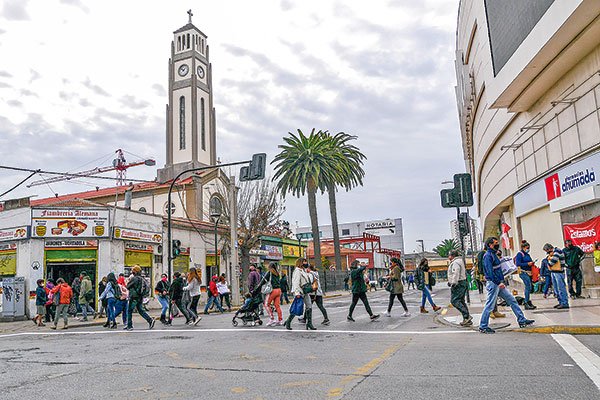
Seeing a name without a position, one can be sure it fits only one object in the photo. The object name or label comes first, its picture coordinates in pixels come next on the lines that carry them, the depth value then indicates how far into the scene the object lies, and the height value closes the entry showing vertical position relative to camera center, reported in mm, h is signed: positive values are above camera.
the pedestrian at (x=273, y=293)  13797 -472
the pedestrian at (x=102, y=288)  19075 -77
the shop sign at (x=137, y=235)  24625 +2409
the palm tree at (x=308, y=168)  41312 +8347
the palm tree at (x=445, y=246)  123919 +4824
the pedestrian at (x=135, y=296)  14758 -333
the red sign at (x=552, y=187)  18109 +2553
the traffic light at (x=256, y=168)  19359 +4044
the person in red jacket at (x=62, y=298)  16344 -313
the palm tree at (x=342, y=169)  42375 +8481
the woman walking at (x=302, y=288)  12359 -344
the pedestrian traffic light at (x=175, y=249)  20234 +1257
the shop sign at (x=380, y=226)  105125 +8588
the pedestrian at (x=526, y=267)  13638 -178
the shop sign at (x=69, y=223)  22891 +2898
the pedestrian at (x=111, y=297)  15992 -342
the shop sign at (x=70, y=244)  22953 +1956
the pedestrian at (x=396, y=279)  14924 -306
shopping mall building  15281 +5345
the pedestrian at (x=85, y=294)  19505 -265
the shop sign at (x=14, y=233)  22672 +2529
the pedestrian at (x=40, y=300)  18094 -360
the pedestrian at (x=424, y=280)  15848 -417
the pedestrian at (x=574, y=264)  14055 -163
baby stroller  13938 -894
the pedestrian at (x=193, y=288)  16141 -238
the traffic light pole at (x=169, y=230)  20147 +2036
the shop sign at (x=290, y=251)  42562 +2015
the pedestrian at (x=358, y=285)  13617 -378
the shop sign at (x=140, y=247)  25391 +1811
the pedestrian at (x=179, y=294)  15562 -385
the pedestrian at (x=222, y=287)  20609 -335
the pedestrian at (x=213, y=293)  20219 -537
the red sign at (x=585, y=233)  15797 +754
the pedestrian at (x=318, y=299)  13202 -655
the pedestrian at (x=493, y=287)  10070 -473
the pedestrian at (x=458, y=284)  11367 -438
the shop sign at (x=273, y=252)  38703 +1783
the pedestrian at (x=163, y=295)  16017 -410
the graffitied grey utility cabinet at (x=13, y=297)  21078 -250
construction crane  90875 +21019
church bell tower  51594 +17357
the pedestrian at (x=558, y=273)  12852 -358
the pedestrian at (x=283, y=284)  20403 -344
